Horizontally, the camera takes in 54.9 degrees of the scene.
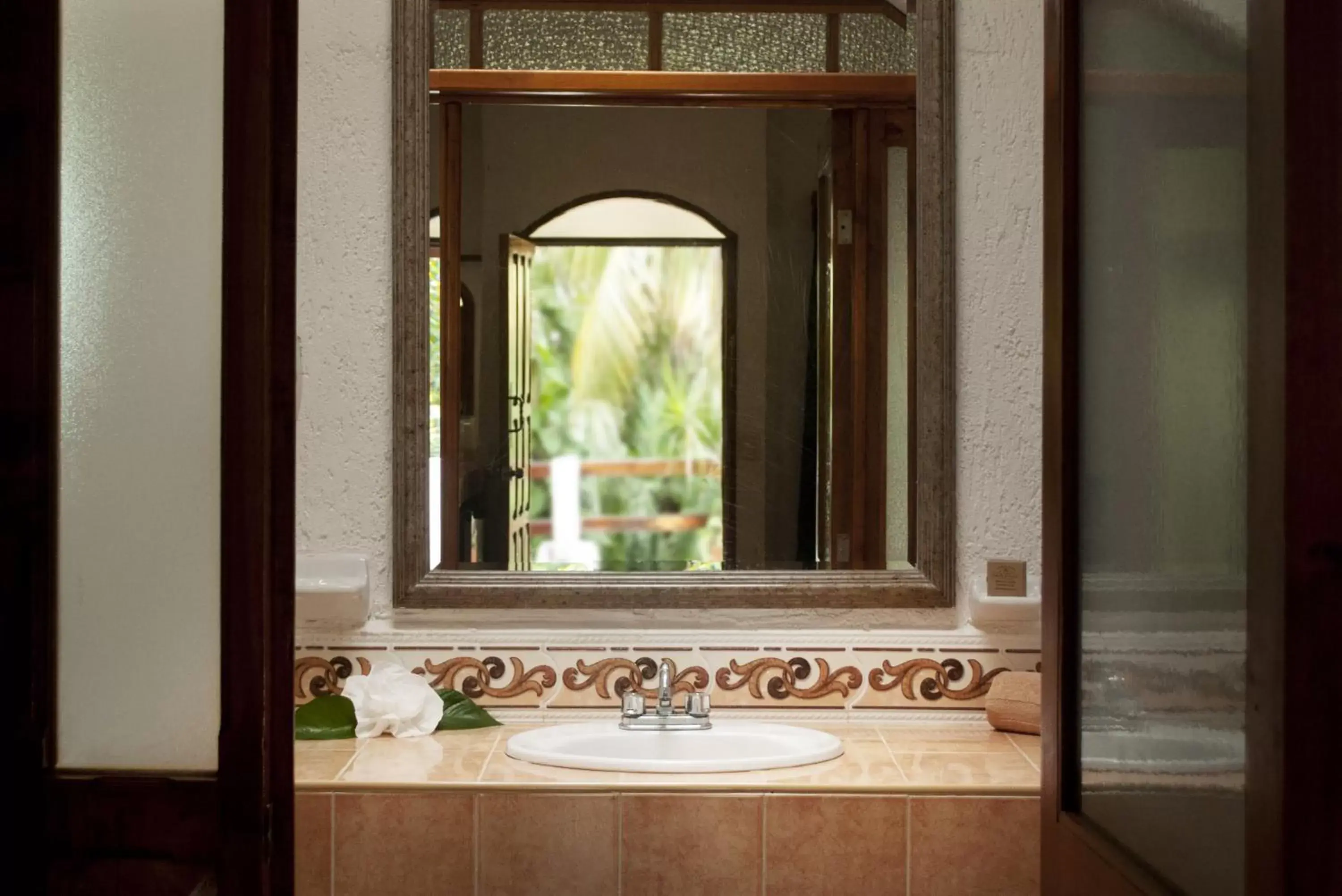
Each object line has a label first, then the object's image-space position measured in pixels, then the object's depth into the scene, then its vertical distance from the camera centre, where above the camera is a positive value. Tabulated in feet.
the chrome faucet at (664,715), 6.23 -1.25
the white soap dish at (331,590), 6.53 -0.68
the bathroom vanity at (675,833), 5.43 -1.59
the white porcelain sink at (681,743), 6.04 -1.37
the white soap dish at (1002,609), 6.59 -0.77
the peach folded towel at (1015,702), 6.43 -1.23
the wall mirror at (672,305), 6.63 +0.78
